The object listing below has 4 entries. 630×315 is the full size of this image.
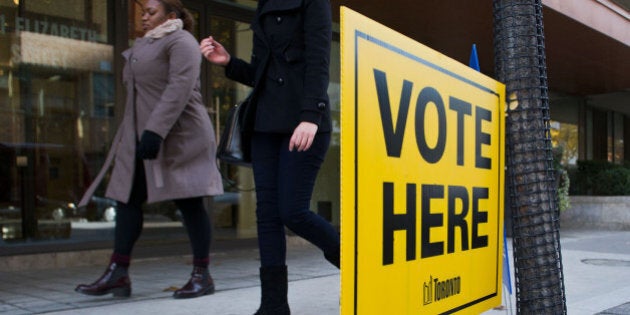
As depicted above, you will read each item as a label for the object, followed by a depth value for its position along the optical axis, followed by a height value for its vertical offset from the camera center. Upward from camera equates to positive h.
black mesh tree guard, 2.50 +0.02
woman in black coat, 2.61 +0.20
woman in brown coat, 3.59 +0.12
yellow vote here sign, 1.74 -0.03
